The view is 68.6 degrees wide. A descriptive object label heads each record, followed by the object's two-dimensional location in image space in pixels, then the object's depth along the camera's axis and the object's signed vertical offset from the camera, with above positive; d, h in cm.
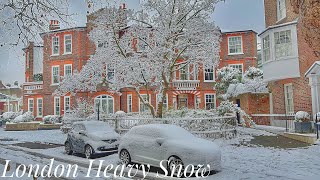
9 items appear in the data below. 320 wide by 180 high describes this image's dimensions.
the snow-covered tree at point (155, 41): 1527 +408
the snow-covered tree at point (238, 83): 1862 +152
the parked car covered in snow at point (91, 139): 1063 -173
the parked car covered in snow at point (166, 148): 759 -163
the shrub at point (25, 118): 2483 -159
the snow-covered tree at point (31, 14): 571 +219
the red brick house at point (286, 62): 1485 +246
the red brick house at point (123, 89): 2541 +230
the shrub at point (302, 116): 1255 -92
